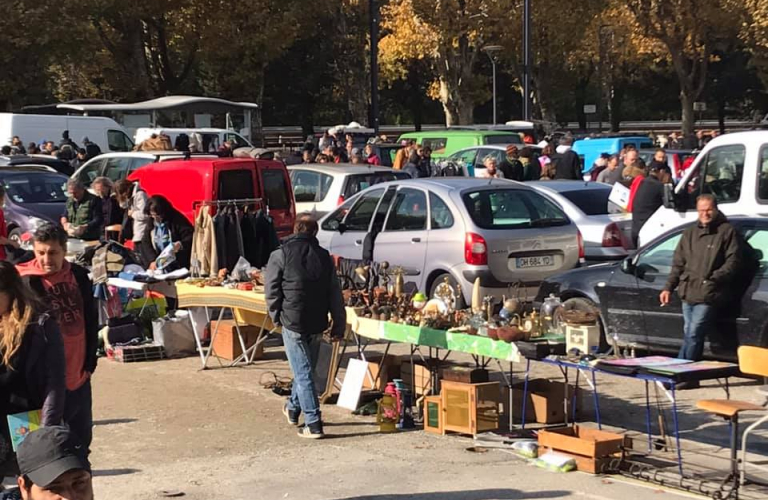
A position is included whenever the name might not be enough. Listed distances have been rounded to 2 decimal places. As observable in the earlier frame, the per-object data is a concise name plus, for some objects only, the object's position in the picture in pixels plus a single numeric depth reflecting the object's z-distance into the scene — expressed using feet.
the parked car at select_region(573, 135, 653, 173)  94.58
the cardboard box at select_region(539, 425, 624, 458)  26.32
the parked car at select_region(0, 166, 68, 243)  68.80
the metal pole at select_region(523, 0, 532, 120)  109.19
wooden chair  23.98
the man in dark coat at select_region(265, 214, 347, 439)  30.01
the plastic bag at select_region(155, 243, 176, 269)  44.32
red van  52.85
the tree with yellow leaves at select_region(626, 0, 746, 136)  157.07
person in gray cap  14.51
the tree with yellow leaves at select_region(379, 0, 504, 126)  148.46
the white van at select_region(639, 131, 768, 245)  45.34
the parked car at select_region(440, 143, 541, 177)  85.10
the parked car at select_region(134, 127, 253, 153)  100.17
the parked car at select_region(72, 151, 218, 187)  68.64
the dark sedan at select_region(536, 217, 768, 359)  33.96
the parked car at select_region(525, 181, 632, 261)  55.52
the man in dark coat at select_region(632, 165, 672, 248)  54.54
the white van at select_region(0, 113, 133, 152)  103.30
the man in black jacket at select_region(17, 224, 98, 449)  21.20
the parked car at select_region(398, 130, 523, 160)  95.61
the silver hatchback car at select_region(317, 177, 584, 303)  44.62
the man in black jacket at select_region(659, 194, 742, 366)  32.24
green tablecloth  28.89
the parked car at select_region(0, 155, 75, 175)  80.31
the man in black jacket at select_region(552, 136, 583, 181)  73.57
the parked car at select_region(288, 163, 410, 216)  61.77
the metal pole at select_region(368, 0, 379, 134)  104.94
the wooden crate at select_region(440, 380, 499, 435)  29.96
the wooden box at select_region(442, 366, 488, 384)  30.91
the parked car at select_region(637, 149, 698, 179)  77.46
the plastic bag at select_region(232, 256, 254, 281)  39.78
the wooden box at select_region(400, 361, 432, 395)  33.27
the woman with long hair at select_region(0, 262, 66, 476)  18.49
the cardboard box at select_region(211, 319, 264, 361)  40.68
